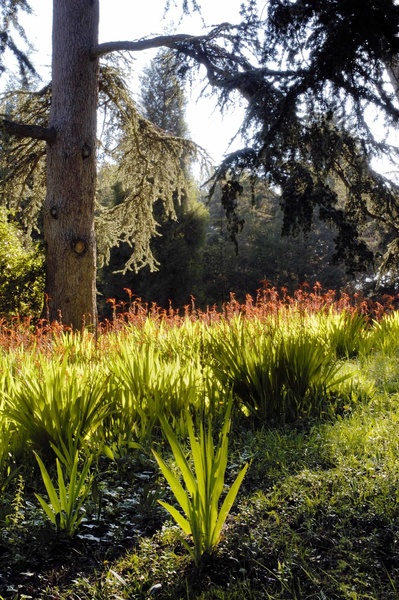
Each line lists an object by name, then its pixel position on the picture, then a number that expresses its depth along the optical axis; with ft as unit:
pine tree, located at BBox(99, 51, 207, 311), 70.64
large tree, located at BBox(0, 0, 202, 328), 26.18
